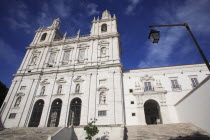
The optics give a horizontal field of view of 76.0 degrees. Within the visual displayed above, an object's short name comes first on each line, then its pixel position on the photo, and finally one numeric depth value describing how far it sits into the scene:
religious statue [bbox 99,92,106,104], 20.40
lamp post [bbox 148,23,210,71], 5.80
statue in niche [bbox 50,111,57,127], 20.92
